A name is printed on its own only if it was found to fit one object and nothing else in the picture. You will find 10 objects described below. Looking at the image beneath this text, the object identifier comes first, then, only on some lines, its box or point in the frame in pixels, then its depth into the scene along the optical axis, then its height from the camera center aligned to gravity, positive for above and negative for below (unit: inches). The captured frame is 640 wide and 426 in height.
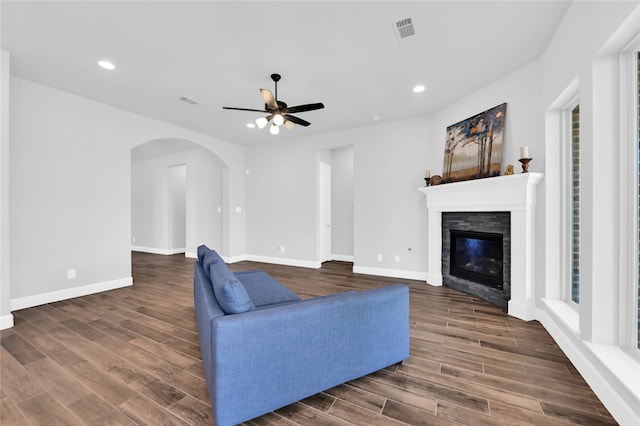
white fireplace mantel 117.2 -0.7
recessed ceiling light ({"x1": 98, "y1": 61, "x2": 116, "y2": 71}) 118.1 +66.7
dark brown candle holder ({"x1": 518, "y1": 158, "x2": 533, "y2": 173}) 113.2 +21.8
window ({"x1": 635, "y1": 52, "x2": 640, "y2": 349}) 67.2 +1.0
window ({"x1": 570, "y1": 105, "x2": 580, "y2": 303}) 102.7 +4.0
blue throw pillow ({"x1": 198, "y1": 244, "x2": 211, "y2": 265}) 111.4 -17.1
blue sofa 55.0 -31.0
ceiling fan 118.7 +47.9
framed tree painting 133.4 +36.9
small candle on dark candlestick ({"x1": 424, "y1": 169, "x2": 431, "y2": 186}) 170.9 +23.6
